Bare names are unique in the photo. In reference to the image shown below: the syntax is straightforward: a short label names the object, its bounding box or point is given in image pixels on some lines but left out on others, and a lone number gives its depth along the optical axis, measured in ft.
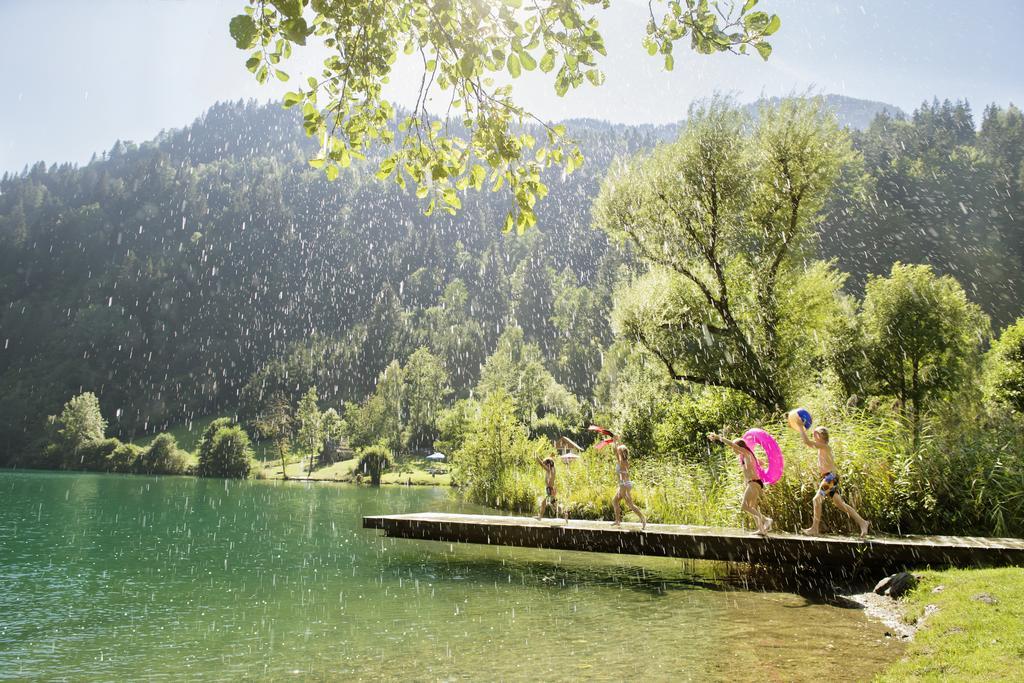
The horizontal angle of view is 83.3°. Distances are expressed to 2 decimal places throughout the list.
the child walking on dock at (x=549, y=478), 49.50
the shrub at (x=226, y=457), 269.64
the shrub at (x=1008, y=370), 109.29
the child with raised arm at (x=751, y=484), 34.86
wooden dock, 29.50
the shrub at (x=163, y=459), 285.84
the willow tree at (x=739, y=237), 70.33
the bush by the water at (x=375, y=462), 222.48
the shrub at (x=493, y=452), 95.91
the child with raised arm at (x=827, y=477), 32.55
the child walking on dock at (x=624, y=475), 39.81
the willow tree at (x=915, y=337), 104.63
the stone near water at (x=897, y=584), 27.84
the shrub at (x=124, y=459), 290.35
